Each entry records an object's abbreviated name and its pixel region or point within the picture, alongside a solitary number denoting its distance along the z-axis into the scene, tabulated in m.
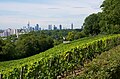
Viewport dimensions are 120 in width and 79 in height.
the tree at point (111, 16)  42.51
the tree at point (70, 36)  84.04
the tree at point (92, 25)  69.26
